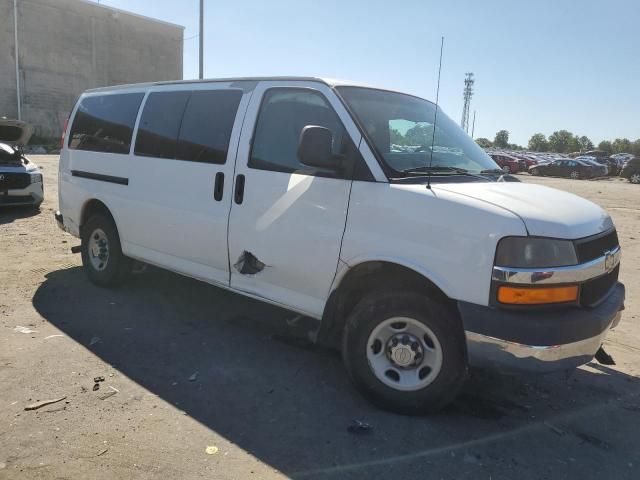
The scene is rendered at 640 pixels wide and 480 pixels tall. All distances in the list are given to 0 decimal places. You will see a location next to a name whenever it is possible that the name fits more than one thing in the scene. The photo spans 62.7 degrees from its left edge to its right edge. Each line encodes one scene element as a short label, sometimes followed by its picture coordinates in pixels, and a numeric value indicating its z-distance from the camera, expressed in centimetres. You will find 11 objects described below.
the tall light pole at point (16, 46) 3597
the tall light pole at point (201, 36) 1989
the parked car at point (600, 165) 3513
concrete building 3675
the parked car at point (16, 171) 955
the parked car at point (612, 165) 3922
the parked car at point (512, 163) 3878
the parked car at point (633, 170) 3166
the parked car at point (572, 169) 3478
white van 288
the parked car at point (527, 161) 4044
